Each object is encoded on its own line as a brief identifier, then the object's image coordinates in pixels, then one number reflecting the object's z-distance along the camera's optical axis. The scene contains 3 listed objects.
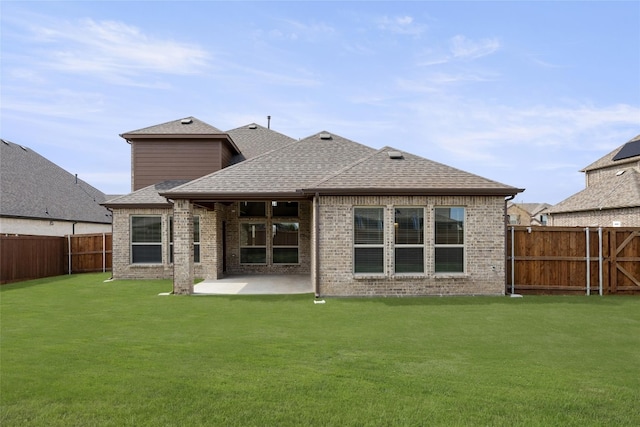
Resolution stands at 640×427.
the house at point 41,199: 21.69
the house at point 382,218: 11.00
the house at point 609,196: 21.23
